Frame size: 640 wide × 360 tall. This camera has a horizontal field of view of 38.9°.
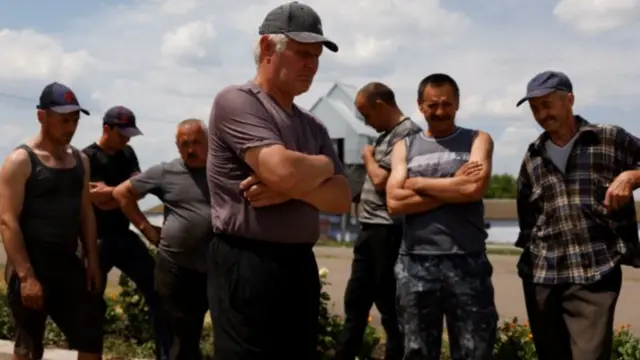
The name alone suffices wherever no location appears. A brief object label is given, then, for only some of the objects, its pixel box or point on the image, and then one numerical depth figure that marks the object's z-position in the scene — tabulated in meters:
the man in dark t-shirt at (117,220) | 6.39
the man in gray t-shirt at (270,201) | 3.19
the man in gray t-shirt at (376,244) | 5.62
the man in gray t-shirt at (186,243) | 5.49
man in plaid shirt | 4.52
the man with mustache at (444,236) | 4.58
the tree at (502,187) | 50.21
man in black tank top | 4.77
